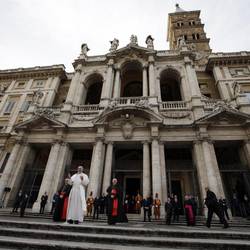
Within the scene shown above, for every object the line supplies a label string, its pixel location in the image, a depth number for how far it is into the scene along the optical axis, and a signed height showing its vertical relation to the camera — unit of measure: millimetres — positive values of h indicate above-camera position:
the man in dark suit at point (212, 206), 6971 +739
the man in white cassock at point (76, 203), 5708 +475
